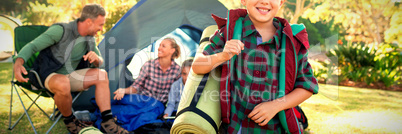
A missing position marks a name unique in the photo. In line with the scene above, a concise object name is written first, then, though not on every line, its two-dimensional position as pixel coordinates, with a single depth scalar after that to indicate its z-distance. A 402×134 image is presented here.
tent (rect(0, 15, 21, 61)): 9.01
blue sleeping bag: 2.88
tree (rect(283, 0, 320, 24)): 8.90
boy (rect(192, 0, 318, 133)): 1.50
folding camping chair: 2.89
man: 2.54
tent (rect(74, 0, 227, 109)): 3.35
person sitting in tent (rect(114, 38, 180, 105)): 3.36
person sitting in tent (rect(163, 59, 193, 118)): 3.10
